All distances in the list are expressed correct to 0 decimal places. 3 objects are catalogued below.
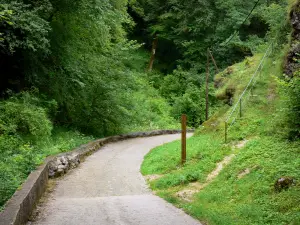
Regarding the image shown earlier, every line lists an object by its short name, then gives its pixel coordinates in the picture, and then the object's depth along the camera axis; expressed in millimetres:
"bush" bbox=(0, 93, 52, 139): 13789
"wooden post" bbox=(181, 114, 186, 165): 13225
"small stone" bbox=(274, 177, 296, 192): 7926
